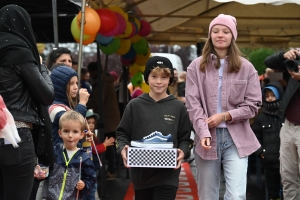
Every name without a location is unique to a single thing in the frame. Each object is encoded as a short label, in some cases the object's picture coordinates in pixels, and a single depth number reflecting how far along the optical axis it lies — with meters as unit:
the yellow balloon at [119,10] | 10.83
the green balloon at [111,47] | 11.35
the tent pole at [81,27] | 8.28
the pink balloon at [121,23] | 10.64
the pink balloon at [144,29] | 13.37
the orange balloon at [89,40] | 9.24
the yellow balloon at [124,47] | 12.30
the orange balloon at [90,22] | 8.99
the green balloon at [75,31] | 9.15
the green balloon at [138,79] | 14.39
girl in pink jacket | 6.32
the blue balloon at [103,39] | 10.41
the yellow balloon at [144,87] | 14.27
